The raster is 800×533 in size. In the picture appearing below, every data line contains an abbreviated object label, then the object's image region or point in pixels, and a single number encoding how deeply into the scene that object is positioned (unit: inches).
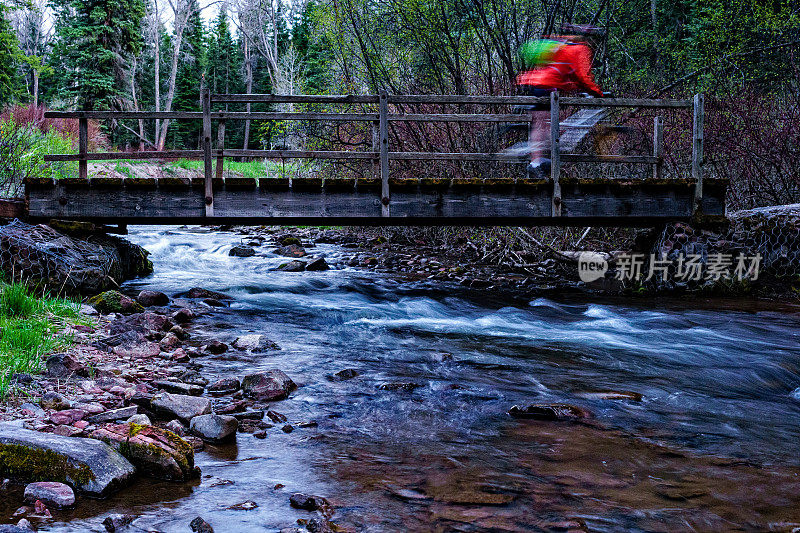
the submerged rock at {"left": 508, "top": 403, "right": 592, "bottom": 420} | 175.2
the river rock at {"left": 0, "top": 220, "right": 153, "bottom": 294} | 324.2
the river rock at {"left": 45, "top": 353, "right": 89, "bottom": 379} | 180.9
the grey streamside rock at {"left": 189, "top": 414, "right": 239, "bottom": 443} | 148.0
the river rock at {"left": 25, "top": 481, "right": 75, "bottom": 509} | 110.3
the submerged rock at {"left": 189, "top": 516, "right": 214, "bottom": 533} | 106.8
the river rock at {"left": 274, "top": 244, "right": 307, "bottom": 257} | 593.0
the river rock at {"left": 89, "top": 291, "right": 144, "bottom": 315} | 281.0
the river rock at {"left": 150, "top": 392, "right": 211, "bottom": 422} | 159.0
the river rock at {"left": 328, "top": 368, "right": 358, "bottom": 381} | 211.3
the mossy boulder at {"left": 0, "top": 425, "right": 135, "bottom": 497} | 115.9
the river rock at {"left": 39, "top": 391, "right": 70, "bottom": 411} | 156.5
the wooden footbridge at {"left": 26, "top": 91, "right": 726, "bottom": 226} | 369.7
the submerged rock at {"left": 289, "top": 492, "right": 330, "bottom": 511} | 117.9
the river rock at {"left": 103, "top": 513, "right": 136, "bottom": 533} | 105.1
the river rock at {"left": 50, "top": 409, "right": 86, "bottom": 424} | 146.8
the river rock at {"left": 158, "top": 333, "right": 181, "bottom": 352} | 232.8
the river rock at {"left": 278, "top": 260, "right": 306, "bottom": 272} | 510.9
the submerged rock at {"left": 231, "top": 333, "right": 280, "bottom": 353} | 246.4
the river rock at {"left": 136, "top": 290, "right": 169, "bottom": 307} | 330.0
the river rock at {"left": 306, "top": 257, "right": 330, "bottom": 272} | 512.1
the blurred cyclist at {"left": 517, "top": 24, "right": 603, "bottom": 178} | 377.7
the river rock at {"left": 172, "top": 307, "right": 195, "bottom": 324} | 288.2
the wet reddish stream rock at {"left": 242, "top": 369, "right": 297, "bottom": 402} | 184.1
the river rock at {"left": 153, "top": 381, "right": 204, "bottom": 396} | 180.3
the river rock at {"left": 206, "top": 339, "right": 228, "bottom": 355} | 235.5
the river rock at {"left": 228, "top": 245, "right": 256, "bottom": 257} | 569.0
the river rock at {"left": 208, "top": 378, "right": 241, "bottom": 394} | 186.9
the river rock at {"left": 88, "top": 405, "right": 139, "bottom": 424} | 150.4
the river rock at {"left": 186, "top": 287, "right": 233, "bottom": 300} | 370.9
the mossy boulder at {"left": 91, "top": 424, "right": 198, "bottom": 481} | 126.0
